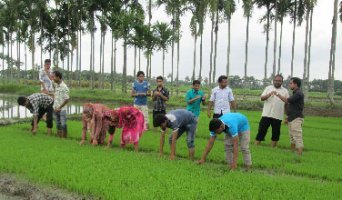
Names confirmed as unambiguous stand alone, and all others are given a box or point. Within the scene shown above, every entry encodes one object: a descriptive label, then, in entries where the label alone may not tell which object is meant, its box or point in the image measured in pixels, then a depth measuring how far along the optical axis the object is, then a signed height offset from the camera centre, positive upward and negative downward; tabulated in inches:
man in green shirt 472.1 -21.2
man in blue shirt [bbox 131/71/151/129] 553.3 -16.7
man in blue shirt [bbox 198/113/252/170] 311.0 -43.3
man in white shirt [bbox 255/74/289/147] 475.8 -33.7
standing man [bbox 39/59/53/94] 545.6 -2.2
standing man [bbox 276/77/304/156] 428.8 -32.5
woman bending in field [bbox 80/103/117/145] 417.4 -43.1
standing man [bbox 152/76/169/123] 526.3 -22.0
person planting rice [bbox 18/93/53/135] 482.9 -33.5
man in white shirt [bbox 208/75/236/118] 441.1 -20.7
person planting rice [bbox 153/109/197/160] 334.6 -38.6
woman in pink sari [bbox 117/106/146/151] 410.6 -44.3
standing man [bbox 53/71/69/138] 493.4 -27.5
